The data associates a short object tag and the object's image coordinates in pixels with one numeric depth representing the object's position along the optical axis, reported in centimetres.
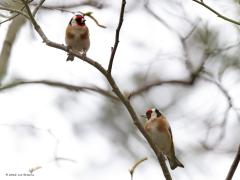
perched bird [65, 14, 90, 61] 930
